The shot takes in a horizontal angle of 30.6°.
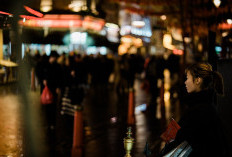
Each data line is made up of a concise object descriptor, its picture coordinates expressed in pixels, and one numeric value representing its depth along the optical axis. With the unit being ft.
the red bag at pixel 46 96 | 37.22
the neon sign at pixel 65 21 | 99.66
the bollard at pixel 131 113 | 40.75
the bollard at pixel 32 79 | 40.47
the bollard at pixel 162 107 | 42.39
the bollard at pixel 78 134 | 27.48
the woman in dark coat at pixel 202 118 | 12.08
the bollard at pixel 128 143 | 16.30
